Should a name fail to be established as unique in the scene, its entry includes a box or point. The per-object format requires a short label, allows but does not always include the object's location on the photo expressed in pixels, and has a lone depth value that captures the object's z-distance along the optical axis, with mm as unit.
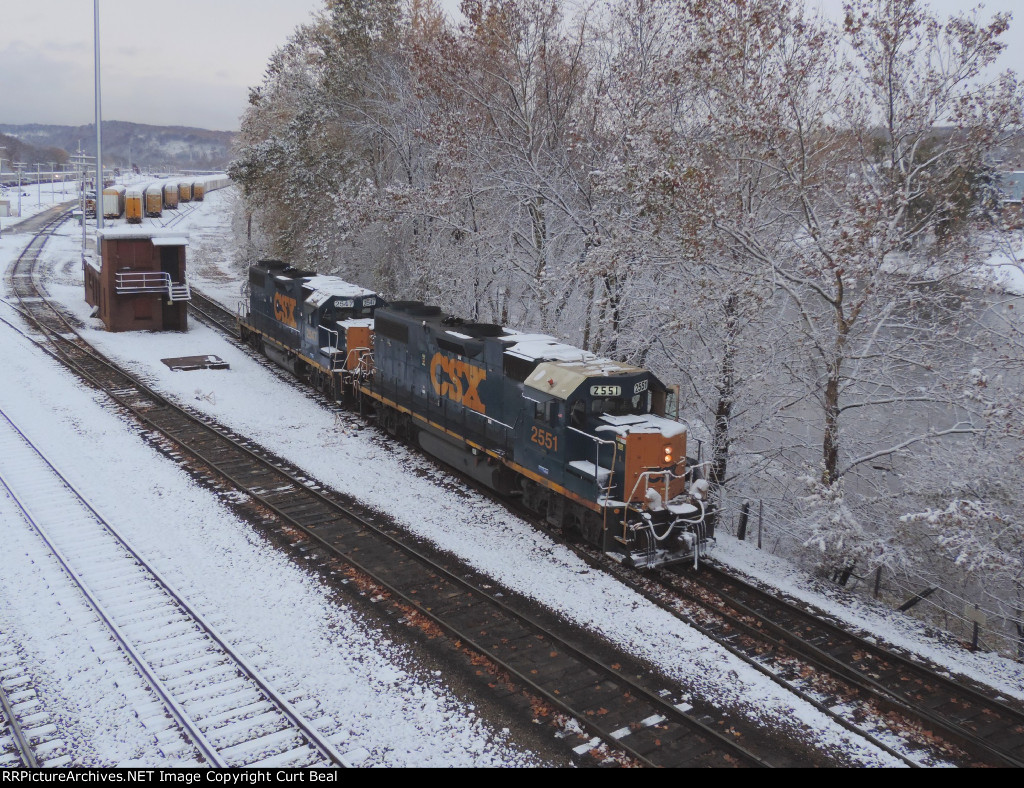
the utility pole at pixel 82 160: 63050
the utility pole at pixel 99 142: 40188
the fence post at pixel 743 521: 18031
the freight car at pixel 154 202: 78625
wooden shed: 34375
